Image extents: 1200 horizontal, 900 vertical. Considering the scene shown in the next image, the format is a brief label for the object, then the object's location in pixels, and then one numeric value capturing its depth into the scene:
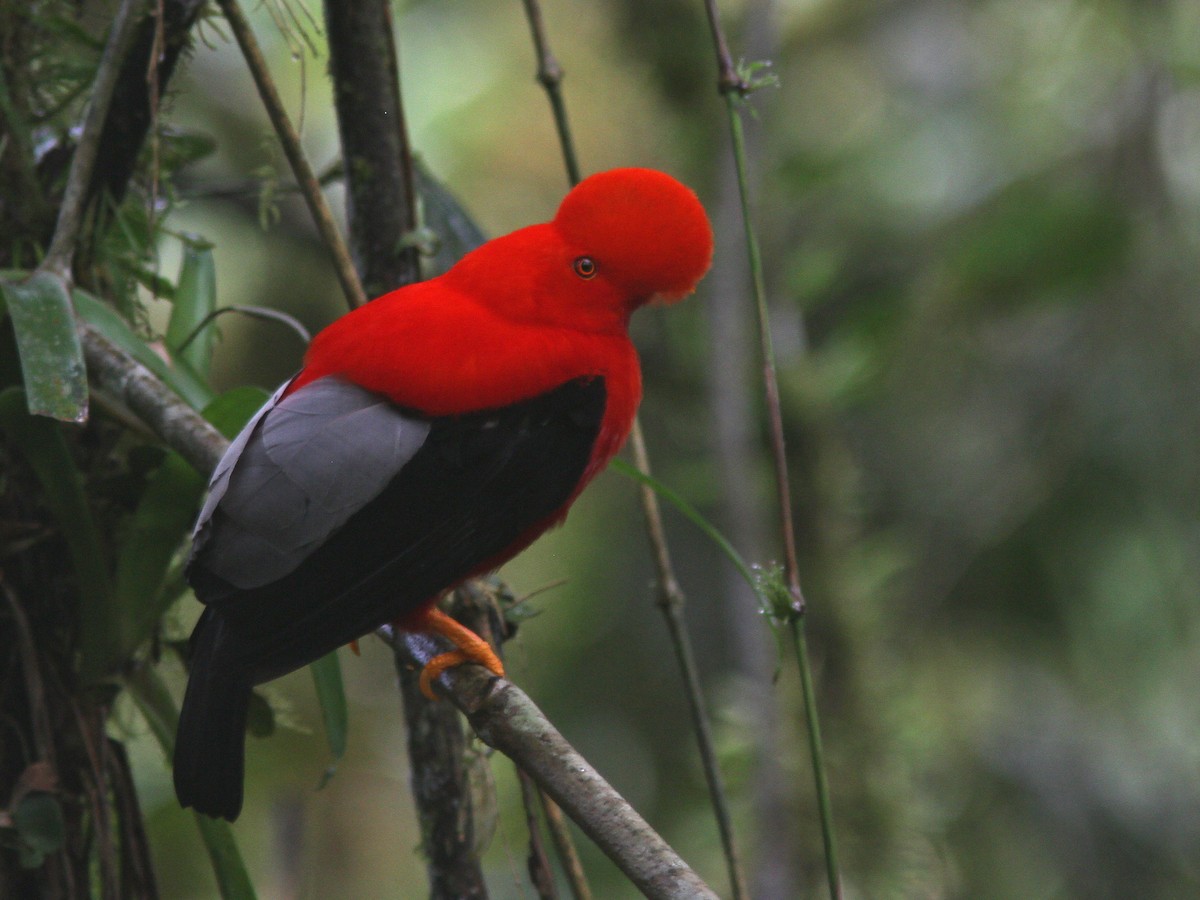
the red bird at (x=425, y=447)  6.89
